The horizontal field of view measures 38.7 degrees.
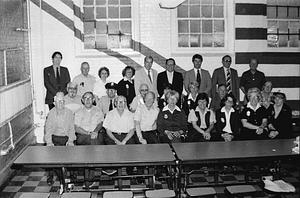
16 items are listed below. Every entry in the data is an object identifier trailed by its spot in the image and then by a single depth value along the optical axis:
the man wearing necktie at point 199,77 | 8.77
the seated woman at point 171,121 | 6.90
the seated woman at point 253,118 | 7.10
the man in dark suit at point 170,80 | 8.41
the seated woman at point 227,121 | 7.04
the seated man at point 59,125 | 6.64
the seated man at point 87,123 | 6.85
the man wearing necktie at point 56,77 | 8.41
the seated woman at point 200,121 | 7.22
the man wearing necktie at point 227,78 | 8.94
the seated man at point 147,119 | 6.92
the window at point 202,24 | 9.63
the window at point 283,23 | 10.17
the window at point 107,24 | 9.35
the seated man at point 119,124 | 6.78
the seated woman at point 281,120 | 7.16
